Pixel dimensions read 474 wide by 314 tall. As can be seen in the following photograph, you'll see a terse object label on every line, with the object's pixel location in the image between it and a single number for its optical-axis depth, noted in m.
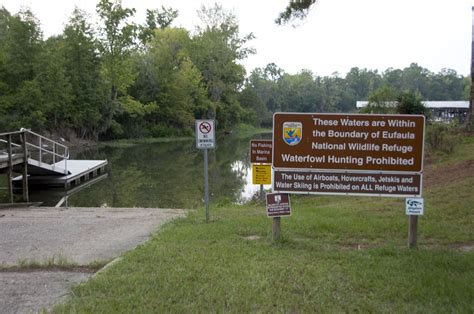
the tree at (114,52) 52.78
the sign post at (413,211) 6.29
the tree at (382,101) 29.95
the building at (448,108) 78.31
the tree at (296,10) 11.07
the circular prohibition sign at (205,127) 9.03
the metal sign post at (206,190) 9.00
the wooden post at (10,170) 15.63
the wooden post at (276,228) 6.86
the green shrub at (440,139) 19.19
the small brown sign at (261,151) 12.30
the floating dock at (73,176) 20.47
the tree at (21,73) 41.88
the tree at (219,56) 69.94
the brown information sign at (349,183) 6.41
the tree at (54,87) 43.88
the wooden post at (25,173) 17.03
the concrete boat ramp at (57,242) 4.99
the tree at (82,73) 50.19
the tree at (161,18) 88.69
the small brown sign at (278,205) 6.74
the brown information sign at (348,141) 6.39
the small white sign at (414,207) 6.29
